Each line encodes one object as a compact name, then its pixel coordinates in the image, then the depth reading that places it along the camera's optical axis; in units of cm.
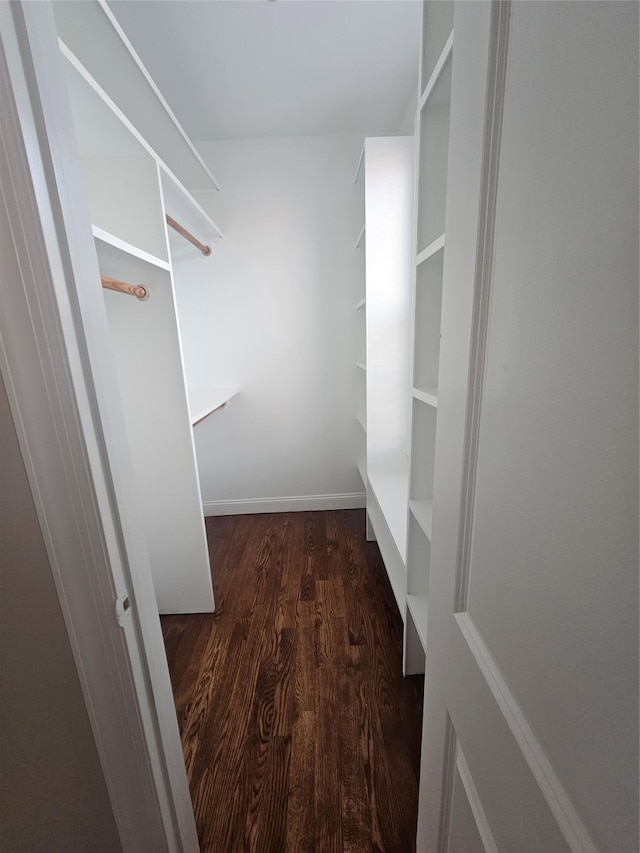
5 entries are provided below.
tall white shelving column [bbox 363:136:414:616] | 175
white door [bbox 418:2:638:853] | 29
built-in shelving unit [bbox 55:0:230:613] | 106
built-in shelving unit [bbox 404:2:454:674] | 93
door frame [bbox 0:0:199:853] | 50
